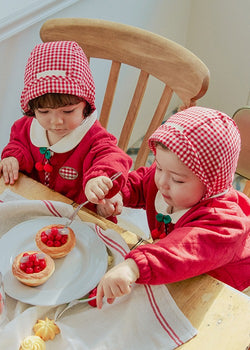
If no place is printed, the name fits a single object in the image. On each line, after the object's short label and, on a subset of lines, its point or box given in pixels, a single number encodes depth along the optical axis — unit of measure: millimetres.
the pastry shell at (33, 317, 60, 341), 787
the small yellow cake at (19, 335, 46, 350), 761
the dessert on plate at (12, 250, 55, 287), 877
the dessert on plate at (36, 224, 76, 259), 946
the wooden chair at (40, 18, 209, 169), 1268
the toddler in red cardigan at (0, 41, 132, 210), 1085
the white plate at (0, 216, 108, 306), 867
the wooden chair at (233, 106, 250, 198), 1267
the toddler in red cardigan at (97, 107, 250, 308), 829
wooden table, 788
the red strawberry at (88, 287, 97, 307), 855
